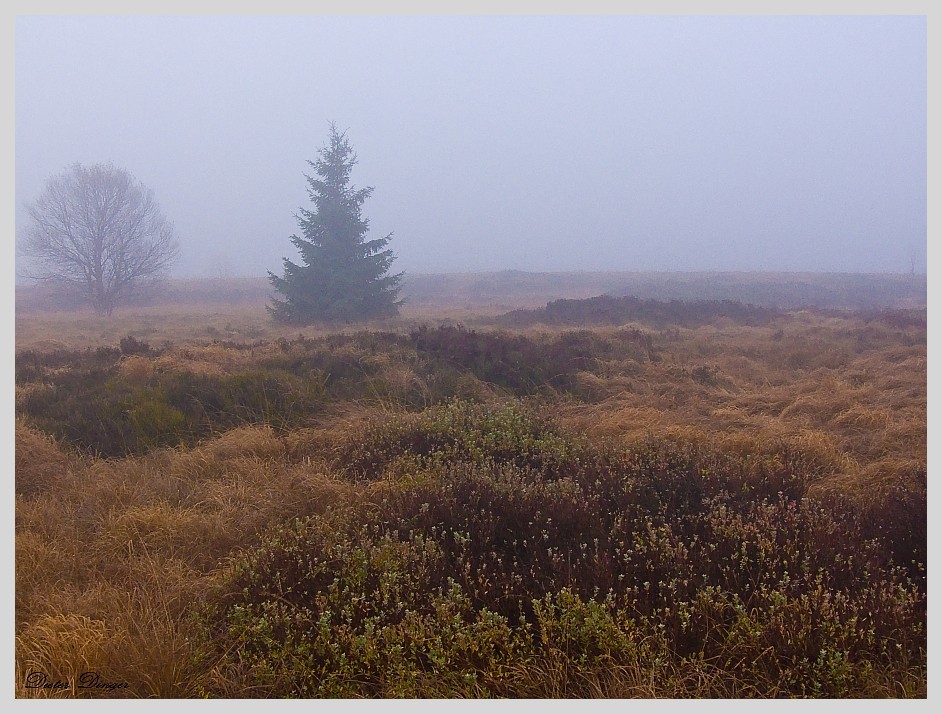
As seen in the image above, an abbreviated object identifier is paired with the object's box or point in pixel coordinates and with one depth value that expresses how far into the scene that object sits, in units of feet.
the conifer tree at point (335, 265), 59.16
